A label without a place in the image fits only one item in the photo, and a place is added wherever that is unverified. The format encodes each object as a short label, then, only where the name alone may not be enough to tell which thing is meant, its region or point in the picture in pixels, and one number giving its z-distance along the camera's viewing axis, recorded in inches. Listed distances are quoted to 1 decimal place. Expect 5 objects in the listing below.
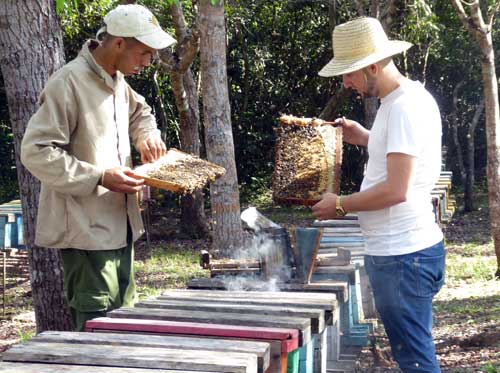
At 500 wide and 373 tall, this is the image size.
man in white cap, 145.9
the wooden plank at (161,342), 111.8
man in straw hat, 131.9
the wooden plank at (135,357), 103.2
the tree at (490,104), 299.6
